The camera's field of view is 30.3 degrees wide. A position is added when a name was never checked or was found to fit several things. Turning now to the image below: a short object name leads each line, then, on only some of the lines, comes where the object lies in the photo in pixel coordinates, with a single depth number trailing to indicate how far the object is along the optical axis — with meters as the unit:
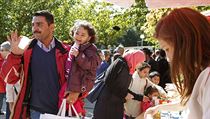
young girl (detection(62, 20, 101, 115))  3.70
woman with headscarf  5.33
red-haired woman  1.60
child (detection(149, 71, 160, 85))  7.63
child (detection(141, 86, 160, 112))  6.12
